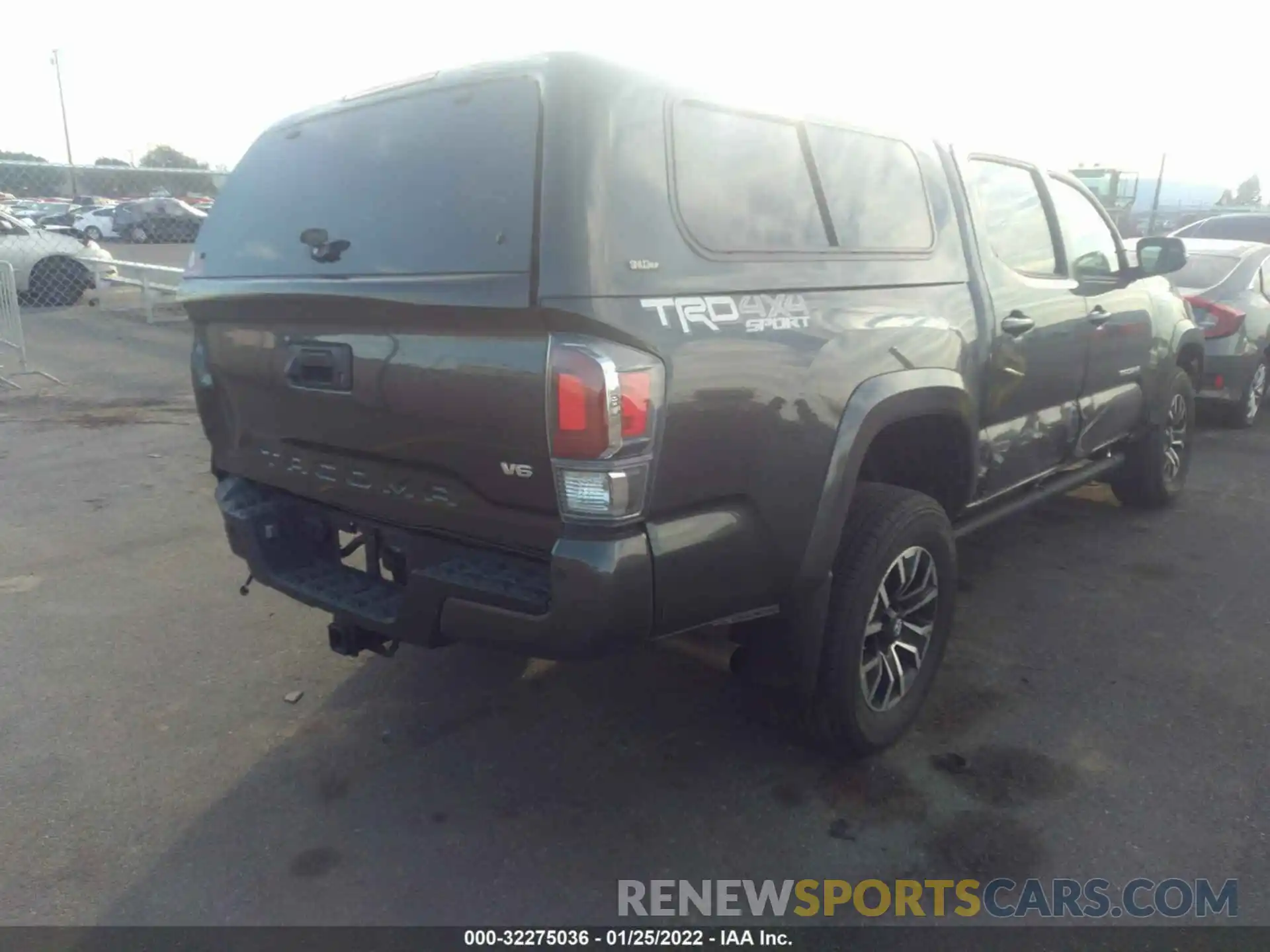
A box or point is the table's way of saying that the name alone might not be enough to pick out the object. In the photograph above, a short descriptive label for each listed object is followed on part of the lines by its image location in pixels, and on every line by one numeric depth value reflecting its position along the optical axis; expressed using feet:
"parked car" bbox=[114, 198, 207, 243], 102.47
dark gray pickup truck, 7.79
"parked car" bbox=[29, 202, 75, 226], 101.81
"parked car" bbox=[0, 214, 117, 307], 48.06
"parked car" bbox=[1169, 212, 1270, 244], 41.68
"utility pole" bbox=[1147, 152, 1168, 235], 72.08
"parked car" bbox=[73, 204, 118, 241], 103.20
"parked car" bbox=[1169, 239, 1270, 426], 24.91
